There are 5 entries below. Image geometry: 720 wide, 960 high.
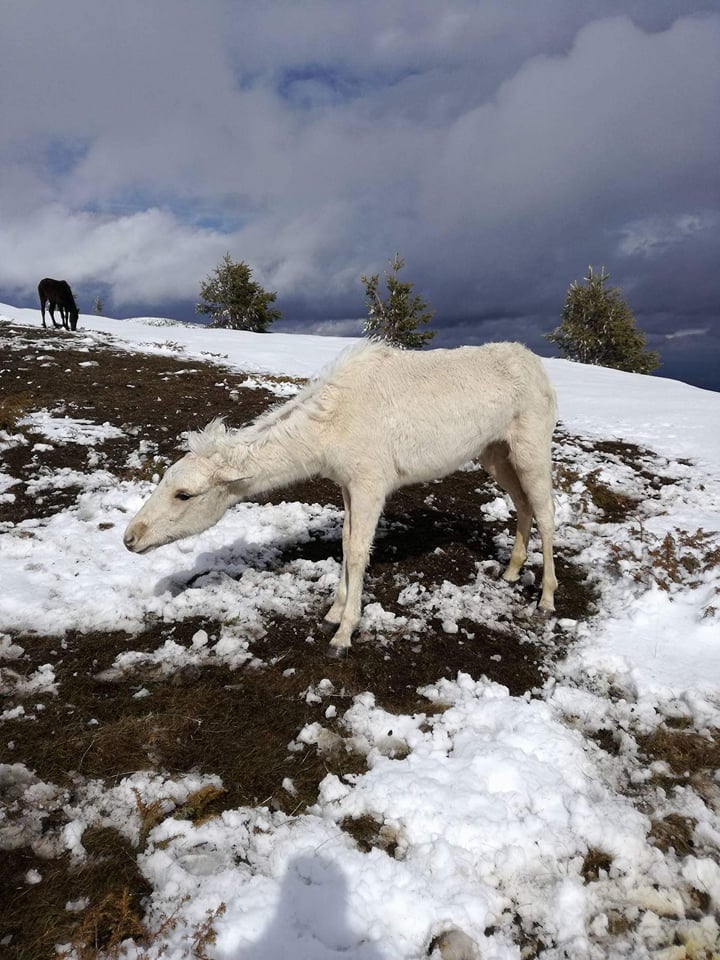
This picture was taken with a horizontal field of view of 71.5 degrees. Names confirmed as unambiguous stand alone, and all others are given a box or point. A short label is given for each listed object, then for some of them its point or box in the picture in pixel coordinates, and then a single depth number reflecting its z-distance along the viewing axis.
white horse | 4.52
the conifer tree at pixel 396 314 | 49.38
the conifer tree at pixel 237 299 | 50.59
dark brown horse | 22.00
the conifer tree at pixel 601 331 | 42.72
